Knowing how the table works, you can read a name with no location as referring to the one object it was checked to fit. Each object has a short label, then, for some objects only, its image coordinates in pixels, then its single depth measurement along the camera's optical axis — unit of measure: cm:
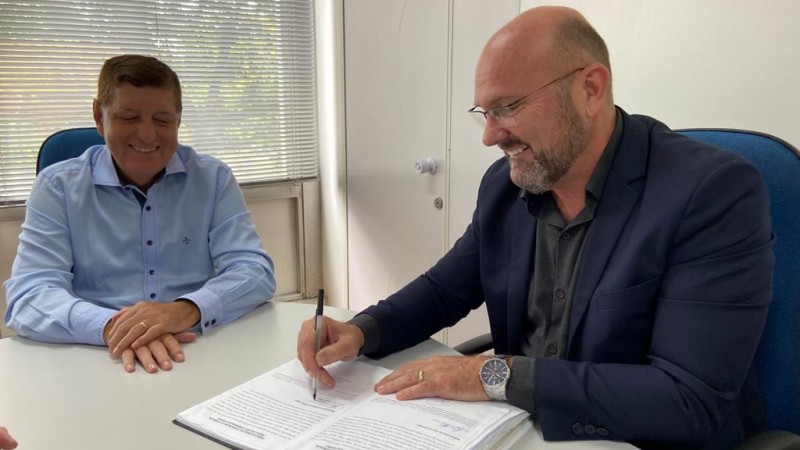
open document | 82
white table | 86
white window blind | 251
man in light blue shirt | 139
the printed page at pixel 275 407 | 85
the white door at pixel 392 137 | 226
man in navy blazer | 87
